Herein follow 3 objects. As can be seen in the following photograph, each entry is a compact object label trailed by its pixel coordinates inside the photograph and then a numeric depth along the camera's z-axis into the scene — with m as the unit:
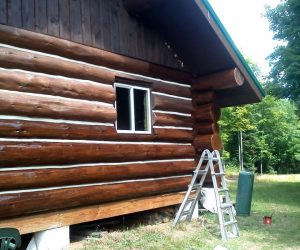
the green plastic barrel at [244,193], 8.09
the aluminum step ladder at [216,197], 5.87
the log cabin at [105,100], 4.53
